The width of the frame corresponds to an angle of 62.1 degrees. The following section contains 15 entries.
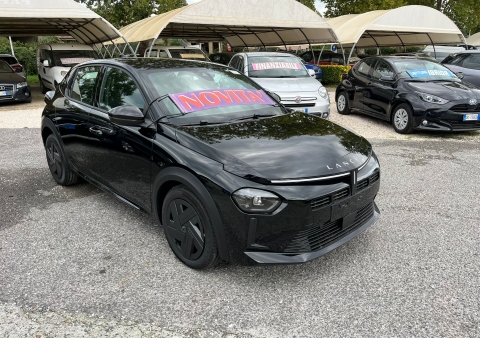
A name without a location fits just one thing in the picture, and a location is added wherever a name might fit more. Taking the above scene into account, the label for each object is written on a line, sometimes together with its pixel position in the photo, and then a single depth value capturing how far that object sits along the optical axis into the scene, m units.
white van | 13.29
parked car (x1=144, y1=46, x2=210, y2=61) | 17.28
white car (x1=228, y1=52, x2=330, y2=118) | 8.40
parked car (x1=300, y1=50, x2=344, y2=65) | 21.48
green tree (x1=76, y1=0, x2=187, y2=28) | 26.26
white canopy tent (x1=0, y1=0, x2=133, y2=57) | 11.70
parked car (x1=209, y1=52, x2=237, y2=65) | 18.28
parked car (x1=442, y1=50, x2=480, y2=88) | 11.37
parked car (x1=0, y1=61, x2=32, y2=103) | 11.97
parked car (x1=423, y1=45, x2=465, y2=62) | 21.39
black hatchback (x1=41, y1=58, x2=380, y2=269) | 2.68
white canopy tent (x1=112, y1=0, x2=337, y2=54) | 13.27
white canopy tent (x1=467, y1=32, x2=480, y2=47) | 22.03
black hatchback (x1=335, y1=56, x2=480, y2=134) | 7.64
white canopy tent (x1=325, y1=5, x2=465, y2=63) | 16.02
